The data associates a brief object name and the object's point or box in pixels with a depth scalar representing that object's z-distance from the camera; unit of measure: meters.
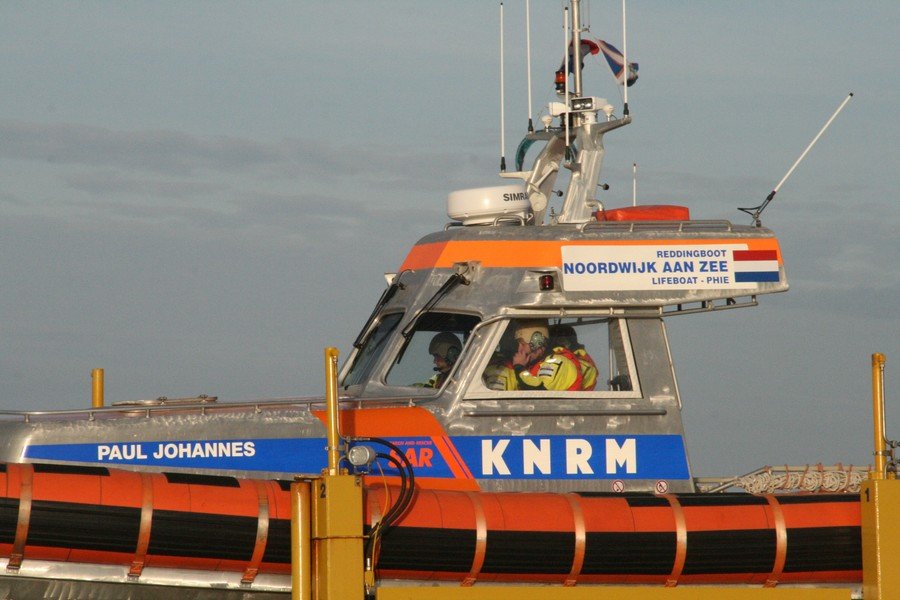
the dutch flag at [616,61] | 24.31
